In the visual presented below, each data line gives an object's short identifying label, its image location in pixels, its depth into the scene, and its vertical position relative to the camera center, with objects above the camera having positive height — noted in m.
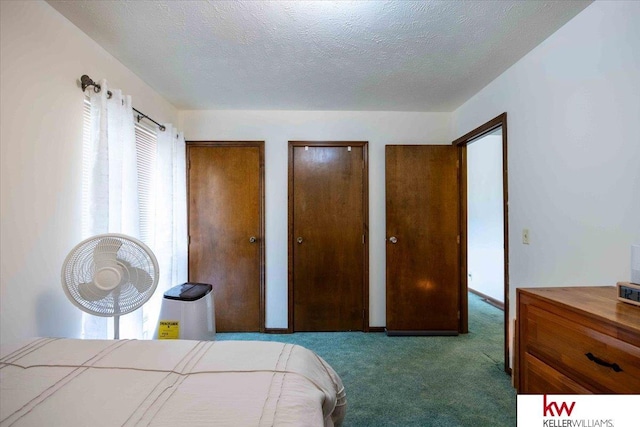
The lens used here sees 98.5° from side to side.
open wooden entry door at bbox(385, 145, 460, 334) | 2.81 -0.11
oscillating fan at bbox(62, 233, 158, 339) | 1.29 -0.29
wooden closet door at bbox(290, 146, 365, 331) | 2.89 -0.33
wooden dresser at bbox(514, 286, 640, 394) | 0.86 -0.47
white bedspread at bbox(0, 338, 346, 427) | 0.69 -0.51
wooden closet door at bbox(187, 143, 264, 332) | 2.88 -0.24
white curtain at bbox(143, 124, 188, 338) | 2.44 -0.05
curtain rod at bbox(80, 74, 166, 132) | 1.66 +0.79
